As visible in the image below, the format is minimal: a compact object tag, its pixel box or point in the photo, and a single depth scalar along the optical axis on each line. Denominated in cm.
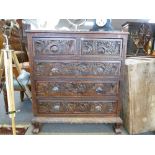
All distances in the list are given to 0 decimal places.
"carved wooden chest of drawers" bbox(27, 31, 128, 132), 151
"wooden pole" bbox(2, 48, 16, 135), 138
